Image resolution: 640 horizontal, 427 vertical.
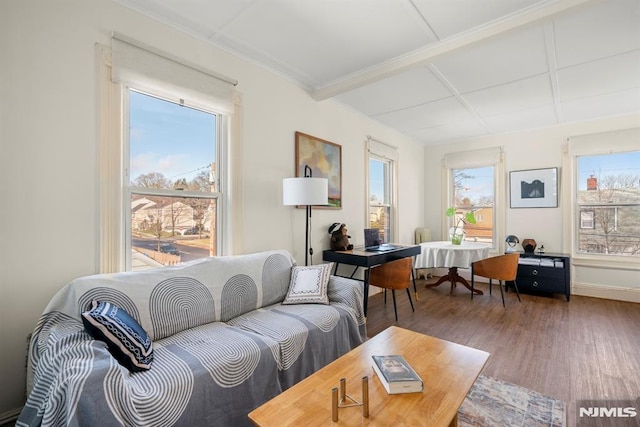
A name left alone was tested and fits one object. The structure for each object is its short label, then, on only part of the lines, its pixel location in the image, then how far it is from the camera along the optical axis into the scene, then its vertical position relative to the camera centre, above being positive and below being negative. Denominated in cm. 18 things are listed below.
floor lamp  277 +21
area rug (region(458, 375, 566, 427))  172 -121
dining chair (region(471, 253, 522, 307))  392 -72
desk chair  332 -71
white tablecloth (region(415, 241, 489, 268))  417 -60
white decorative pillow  244 -61
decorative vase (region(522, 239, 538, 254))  466 -50
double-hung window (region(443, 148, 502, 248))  521 +43
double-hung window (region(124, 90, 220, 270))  219 +25
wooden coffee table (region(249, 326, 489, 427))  114 -79
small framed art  467 +41
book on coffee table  129 -74
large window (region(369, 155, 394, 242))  463 +28
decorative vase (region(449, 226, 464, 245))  457 -40
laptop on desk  395 -38
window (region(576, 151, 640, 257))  416 +14
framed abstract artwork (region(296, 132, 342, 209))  333 +63
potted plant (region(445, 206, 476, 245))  459 -24
